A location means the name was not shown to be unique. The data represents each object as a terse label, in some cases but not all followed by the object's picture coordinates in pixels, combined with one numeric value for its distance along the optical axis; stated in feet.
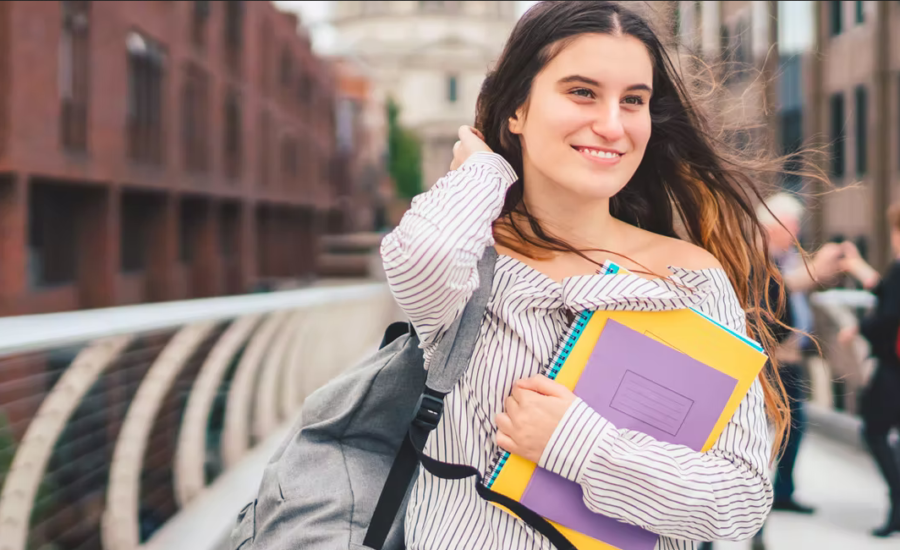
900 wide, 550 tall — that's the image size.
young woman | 3.86
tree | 167.84
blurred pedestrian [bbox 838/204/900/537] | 12.72
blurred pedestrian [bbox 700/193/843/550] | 12.85
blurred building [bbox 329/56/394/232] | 121.49
